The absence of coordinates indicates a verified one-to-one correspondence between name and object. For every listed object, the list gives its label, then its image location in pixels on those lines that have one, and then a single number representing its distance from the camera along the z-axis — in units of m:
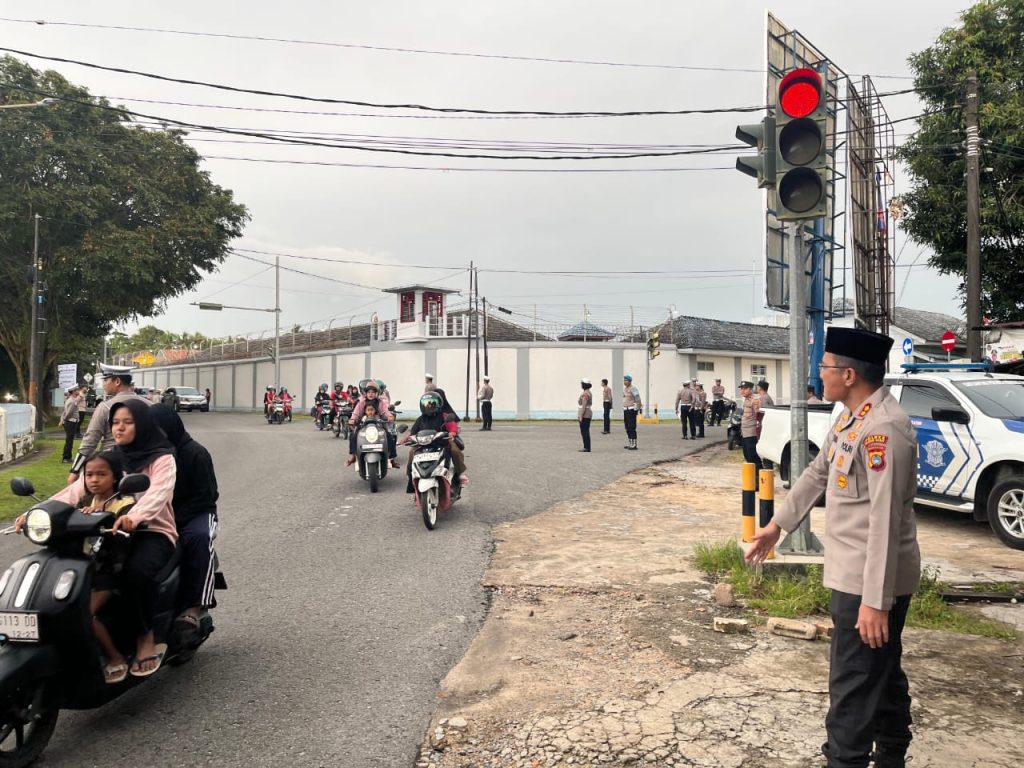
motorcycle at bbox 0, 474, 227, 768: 3.11
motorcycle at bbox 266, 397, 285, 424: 32.94
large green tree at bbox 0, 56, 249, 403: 27.58
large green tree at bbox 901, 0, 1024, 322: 18.42
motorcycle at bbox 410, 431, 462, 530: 8.46
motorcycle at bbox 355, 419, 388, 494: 11.31
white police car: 7.60
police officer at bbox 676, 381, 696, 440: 22.03
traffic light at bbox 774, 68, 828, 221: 5.62
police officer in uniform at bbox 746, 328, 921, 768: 2.68
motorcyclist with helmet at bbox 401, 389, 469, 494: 9.36
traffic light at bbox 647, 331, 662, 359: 33.22
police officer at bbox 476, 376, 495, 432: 25.48
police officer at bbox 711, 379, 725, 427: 27.39
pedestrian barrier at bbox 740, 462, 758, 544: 6.52
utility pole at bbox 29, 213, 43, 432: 25.19
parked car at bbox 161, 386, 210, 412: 48.62
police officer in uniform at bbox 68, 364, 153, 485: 7.70
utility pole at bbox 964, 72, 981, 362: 15.38
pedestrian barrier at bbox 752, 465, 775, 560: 6.30
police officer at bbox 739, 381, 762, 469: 13.35
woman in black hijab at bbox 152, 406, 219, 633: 4.21
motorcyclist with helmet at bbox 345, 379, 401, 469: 12.31
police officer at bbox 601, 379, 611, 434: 21.76
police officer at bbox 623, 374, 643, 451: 18.30
